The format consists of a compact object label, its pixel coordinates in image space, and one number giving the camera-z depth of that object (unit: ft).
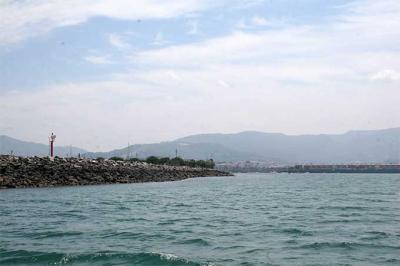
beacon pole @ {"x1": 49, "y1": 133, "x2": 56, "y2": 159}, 310.53
